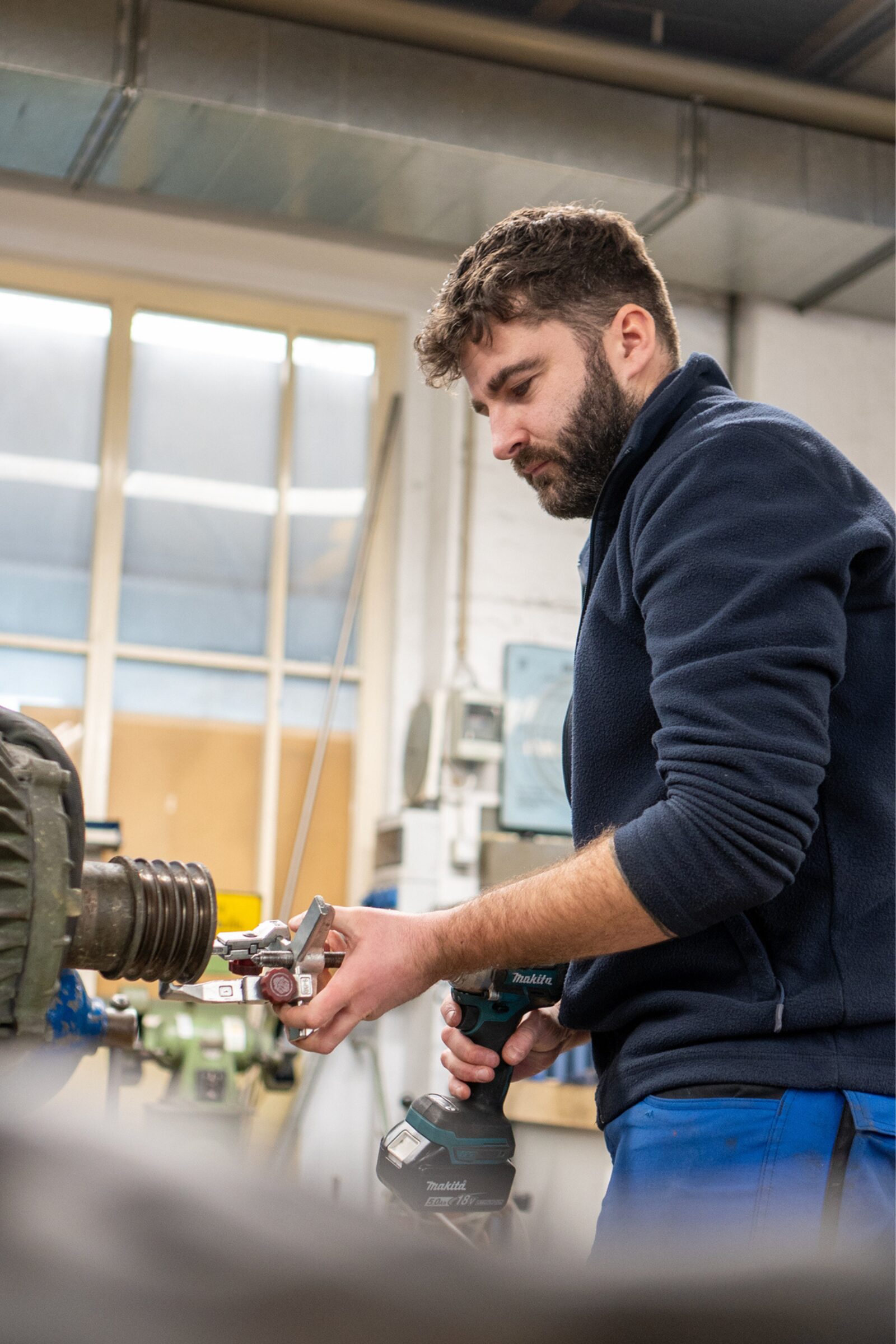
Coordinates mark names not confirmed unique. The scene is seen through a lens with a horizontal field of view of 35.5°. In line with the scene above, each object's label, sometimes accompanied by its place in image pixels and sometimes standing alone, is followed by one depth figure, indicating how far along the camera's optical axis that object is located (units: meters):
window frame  4.42
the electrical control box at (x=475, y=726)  4.26
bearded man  0.97
